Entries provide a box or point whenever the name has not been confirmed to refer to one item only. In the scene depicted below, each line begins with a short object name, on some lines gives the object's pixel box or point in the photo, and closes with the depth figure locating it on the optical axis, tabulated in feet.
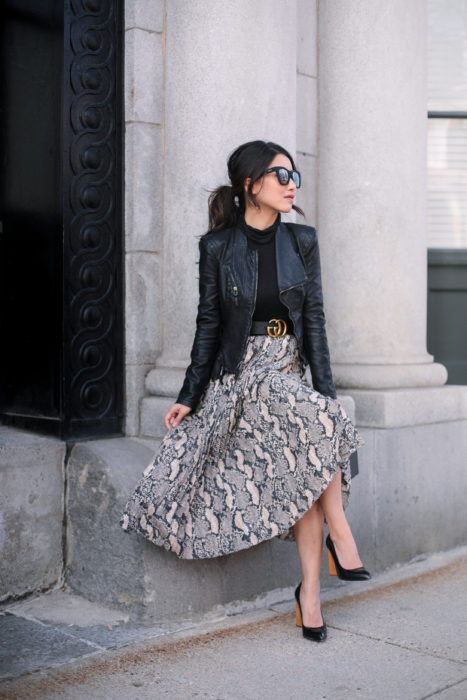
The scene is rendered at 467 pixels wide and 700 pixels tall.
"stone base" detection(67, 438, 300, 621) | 13.53
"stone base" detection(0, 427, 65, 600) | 14.32
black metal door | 15.12
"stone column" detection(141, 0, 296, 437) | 15.90
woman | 12.60
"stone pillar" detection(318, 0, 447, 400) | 18.34
